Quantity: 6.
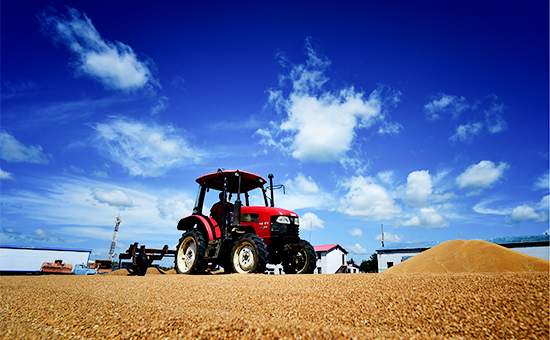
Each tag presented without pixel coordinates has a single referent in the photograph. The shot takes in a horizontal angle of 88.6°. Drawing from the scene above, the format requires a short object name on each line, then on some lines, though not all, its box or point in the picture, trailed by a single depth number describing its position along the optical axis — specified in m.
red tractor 6.95
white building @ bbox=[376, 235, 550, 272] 17.97
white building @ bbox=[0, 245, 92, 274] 20.53
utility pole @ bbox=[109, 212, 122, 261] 50.53
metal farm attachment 8.65
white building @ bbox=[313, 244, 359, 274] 36.25
